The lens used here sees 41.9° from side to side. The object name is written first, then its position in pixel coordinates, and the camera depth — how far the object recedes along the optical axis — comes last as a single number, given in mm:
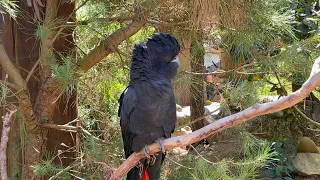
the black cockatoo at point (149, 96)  1194
